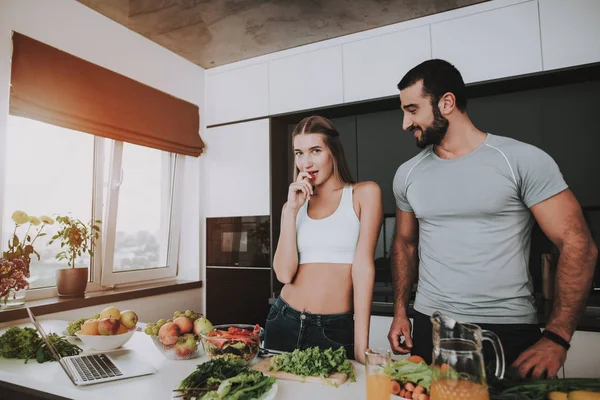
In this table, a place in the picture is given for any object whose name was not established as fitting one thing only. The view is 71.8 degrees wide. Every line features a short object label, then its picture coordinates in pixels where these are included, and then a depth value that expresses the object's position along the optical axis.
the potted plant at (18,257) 1.74
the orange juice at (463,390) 0.76
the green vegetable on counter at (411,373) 0.96
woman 1.46
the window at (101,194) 2.32
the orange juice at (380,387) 0.88
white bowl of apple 1.39
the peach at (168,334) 1.30
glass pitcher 0.76
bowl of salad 1.20
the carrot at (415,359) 1.07
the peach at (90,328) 1.40
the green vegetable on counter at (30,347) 1.39
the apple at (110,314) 1.48
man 1.32
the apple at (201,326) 1.33
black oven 3.15
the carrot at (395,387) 0.97
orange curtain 2.19
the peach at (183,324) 1.35
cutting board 1.06
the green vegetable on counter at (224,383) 0.93
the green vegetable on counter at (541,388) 0.82
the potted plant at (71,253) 2.37
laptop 1.14
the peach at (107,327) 1.40
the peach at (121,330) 1.42
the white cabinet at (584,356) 2.05
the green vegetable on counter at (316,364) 1.09
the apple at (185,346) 1.30
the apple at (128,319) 1.51
